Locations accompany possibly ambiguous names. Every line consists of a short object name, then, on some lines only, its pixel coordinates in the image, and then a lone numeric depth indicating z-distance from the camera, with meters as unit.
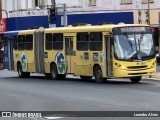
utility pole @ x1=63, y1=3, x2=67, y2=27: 42.41
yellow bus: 25.28
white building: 55.97
